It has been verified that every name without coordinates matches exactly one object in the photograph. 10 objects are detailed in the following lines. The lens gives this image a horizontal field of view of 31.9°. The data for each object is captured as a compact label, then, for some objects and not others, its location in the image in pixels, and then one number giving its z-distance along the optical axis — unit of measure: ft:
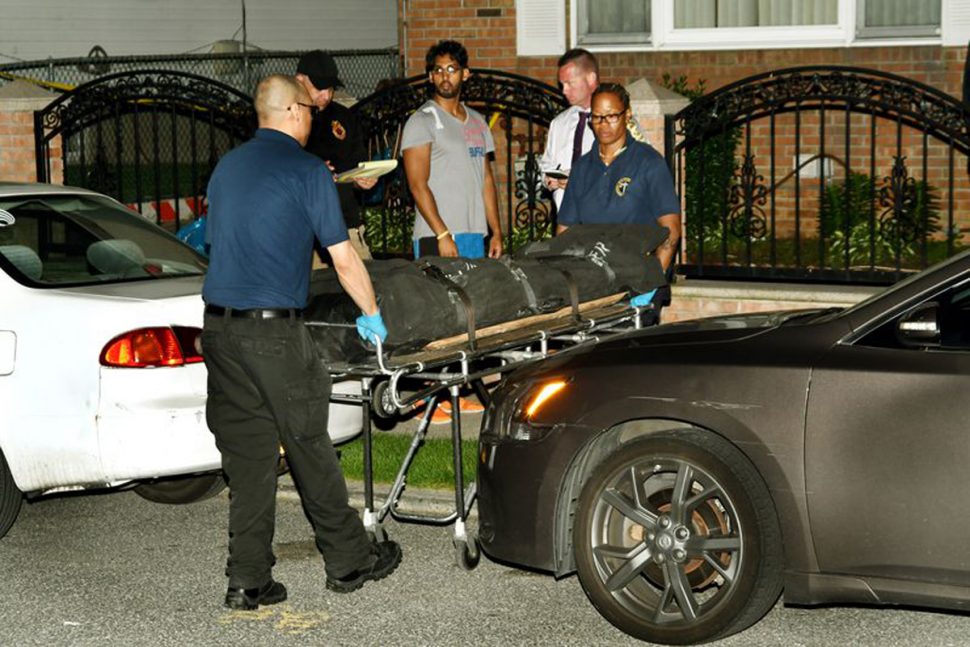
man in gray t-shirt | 30.19
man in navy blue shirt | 20.75
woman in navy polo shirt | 27.12
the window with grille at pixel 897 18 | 44.39
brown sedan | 18.28
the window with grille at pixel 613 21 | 48.32
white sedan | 23.47
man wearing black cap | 28.43
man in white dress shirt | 30.09
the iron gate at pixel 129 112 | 41.83
